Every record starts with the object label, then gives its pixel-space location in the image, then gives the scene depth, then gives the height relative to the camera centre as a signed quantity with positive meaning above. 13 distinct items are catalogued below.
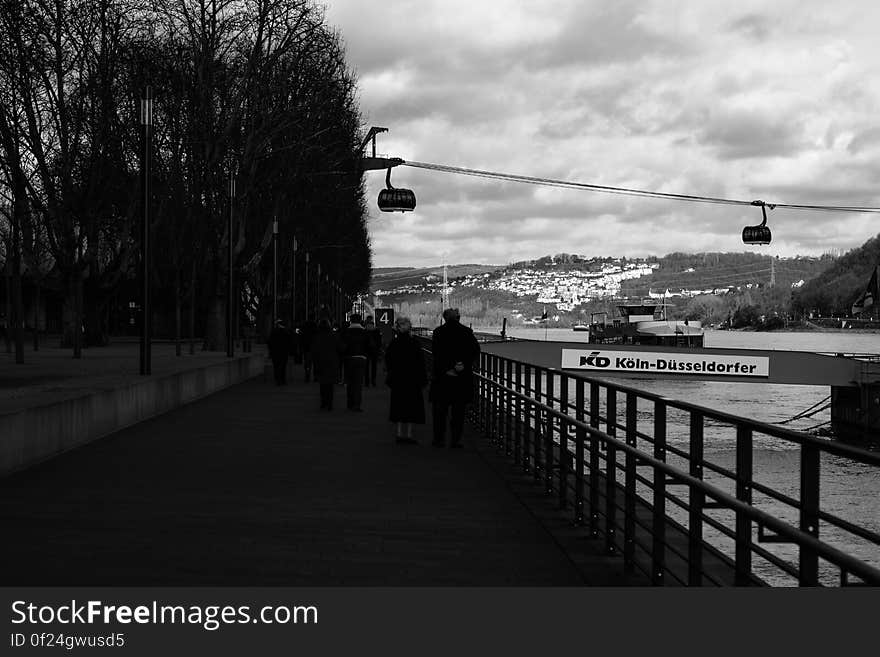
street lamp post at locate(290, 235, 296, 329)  57.66 +0.22
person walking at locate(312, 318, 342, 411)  24.78 -1.01
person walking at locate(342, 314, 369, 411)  24.86 -1.05
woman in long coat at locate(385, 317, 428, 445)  17.91 -1.03
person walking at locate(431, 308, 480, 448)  17.34 -0.80
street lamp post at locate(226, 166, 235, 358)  38.18 -0.29
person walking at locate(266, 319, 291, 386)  34.59 -1.27
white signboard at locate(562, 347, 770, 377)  51.19 -2.30
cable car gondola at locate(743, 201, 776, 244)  36.62 +1.71
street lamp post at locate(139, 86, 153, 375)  23.69 +1.78
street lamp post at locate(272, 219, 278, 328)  47.21 +0.79
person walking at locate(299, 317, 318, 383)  37.75 -1.00
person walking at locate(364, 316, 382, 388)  35.08 -1.27
